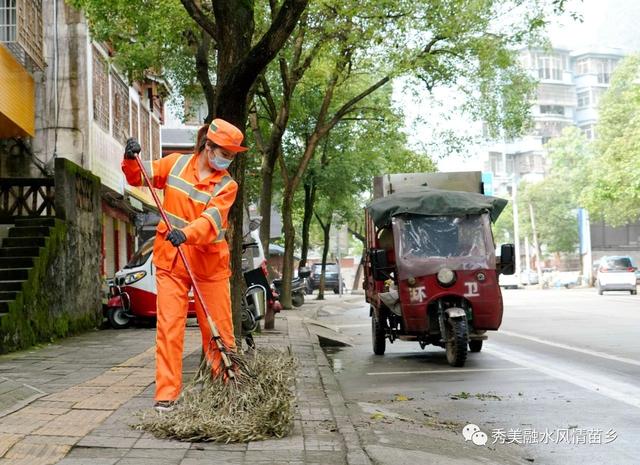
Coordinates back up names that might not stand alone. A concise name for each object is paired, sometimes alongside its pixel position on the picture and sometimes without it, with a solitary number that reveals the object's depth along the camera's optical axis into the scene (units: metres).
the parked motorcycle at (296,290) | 27.83
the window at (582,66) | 94.94
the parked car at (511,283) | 58.44
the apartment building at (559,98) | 93.50
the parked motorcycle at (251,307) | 10.84
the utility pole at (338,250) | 38.06
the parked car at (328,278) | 56.78
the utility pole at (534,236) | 63.90
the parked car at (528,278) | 64.69
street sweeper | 6.13
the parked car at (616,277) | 36.75
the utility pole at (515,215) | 60.16
